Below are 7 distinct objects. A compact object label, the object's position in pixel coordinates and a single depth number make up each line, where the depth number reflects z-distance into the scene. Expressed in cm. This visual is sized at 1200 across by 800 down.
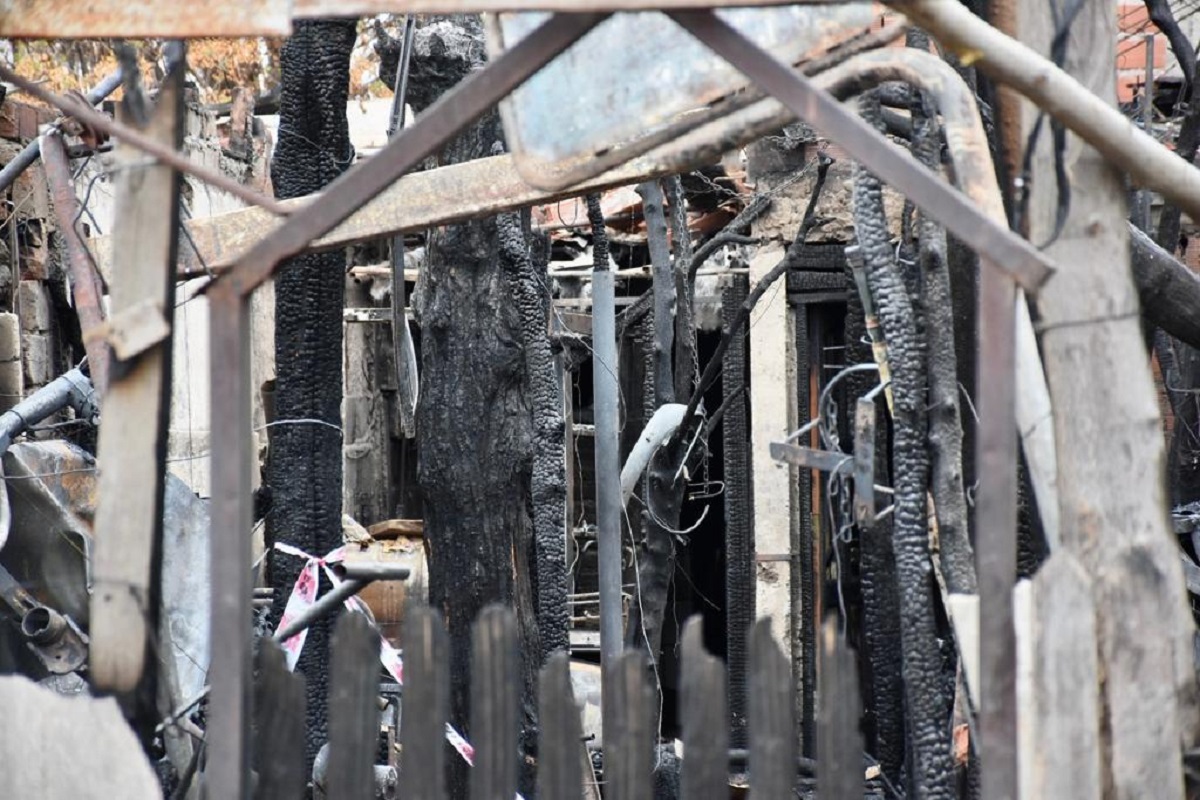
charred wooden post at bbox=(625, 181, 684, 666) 1609
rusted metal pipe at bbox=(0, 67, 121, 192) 1140
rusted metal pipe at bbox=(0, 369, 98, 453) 1352
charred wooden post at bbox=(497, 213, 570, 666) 1384
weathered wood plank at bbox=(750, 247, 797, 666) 2131
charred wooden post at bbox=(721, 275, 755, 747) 2211
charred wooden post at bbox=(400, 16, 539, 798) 1211
